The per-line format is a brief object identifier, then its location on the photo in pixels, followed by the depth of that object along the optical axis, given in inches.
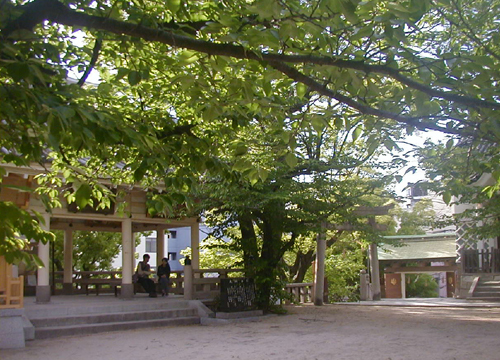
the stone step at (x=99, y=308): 489.1
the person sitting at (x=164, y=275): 705.6
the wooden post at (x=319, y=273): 767.7
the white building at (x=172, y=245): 1717.5
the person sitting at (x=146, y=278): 682.8
